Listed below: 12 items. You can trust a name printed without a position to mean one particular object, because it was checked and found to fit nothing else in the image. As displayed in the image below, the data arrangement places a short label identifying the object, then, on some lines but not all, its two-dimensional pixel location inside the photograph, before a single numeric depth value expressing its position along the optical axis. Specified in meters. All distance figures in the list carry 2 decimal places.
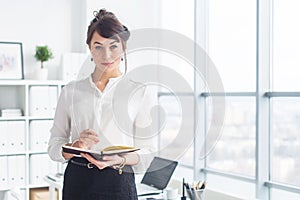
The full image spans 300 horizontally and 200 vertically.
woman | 1.52
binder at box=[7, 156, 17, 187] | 4.02
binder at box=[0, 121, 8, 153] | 3.96
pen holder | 2.82
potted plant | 4.25
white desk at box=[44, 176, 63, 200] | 3.56
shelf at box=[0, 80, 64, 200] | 4.00
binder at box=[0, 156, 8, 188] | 3.98
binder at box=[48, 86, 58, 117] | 4.18
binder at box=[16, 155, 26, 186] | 4.05
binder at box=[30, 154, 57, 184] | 4.12
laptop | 3.16
